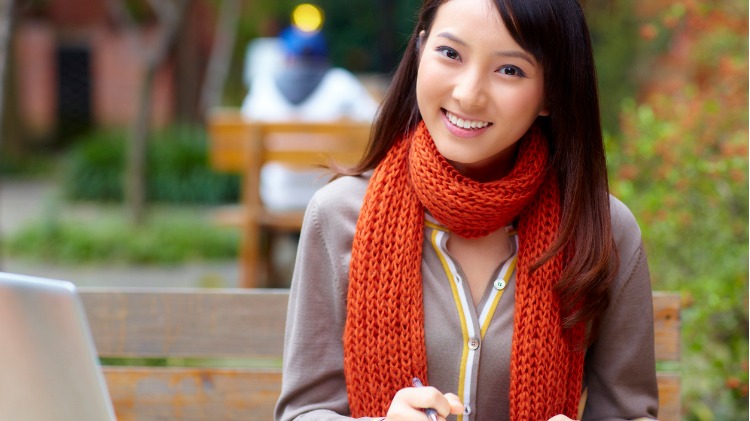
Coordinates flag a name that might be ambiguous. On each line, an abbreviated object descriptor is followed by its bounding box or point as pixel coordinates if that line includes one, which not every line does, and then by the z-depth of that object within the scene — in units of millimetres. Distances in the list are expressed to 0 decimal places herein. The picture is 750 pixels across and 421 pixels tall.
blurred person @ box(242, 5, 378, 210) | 6082
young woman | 1922
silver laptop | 1314
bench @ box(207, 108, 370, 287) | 5664
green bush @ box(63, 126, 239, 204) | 10922
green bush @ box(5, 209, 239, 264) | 8133
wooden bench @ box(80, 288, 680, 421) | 2533
